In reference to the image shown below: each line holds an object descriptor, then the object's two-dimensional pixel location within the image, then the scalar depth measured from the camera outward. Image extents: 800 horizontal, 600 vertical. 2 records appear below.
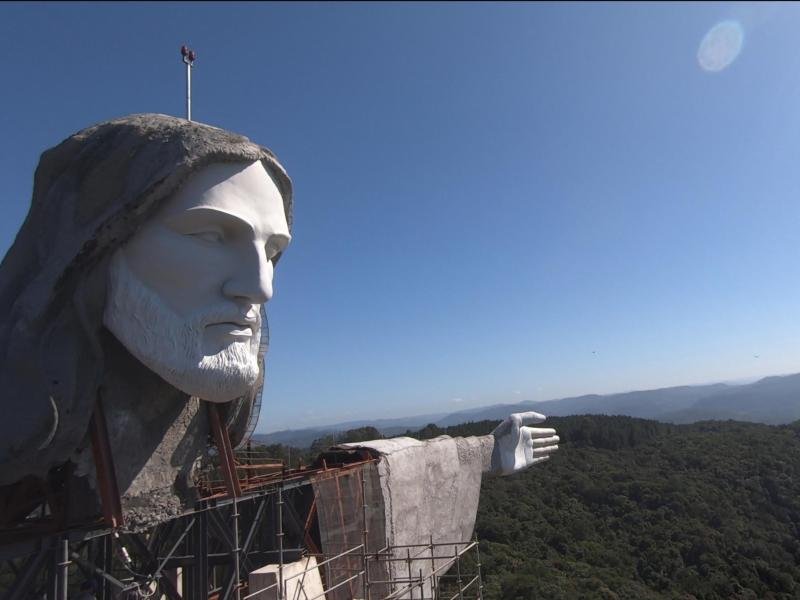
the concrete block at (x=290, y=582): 6.55
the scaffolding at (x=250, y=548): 4.78
